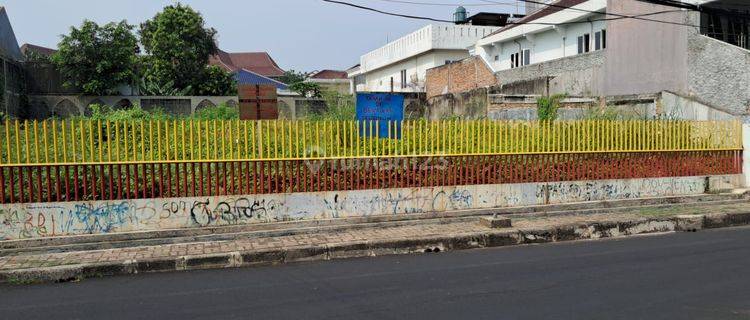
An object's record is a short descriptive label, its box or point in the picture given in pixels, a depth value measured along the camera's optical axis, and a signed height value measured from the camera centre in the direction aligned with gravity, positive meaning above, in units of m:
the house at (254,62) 59.87 +8.93
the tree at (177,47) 31.17 +5.30
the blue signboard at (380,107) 9.49 +0.53
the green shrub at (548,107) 16.45 +0.78
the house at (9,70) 23.20 +3.38
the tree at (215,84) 32.47 +3.39
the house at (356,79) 47.75 +5.16
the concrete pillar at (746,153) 12.13 -0.51
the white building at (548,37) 22.25 +4.38
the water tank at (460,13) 32.22 +6.90
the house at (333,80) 50.87 +5.76
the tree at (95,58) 27.59 +4.28
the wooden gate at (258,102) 10.05 +0.70
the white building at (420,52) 33.31 +5.23
